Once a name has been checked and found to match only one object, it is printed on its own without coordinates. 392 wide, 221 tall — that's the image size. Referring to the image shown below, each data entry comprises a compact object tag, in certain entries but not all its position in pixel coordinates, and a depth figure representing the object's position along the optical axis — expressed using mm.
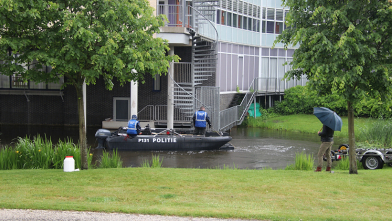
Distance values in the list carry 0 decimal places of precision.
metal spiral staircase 21062
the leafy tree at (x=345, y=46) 10055
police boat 17453
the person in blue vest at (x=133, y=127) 17375
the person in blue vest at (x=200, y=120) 18062
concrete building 21500
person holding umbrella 11703
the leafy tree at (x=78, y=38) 10000
